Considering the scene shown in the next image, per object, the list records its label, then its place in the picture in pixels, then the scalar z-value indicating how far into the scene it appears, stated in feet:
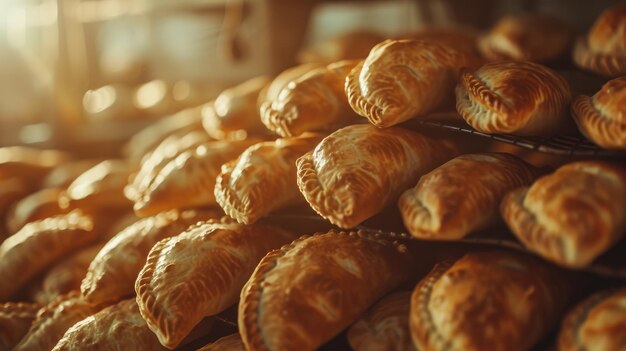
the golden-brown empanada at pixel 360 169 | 3.90
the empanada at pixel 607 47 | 5.53
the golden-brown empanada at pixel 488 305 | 3.23
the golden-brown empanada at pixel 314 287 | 3.72
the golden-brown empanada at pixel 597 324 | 2.90
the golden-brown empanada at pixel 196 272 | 4.17
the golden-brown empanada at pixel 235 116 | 6.06
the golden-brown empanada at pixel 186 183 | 5.40
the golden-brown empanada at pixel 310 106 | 4.76
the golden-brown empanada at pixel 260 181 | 4.51
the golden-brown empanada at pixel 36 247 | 6.11
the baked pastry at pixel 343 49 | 8.17
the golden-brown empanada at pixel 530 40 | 7.72
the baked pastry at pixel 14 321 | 5.40
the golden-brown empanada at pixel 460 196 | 3.51
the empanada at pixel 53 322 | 5.14
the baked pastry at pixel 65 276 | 5.96
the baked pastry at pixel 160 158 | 6.11
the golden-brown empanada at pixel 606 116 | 3.32
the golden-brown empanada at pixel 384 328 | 3.75
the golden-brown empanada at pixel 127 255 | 5.04
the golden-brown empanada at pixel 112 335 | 4.61
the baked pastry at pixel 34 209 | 7.21
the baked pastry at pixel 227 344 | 4.26
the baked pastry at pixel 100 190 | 7.10
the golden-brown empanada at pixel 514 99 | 3.69
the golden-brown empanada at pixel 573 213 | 3.04
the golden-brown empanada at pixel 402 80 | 4.17
